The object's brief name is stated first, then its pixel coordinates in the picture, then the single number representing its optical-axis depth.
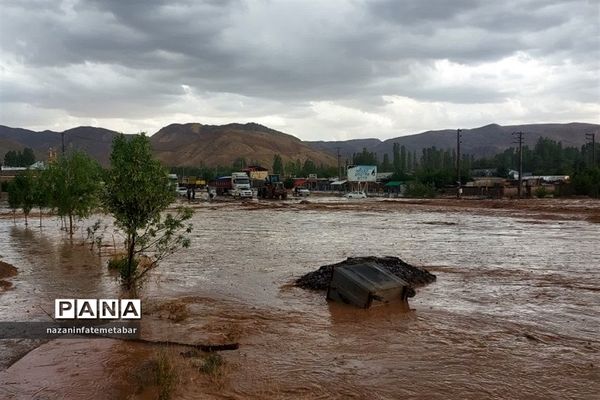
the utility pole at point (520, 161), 61.32
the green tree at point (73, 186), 25.23
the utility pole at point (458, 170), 64.12
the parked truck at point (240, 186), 68.19
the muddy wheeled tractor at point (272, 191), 66.86
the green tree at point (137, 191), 10.74
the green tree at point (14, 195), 36.08
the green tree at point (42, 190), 26.05
